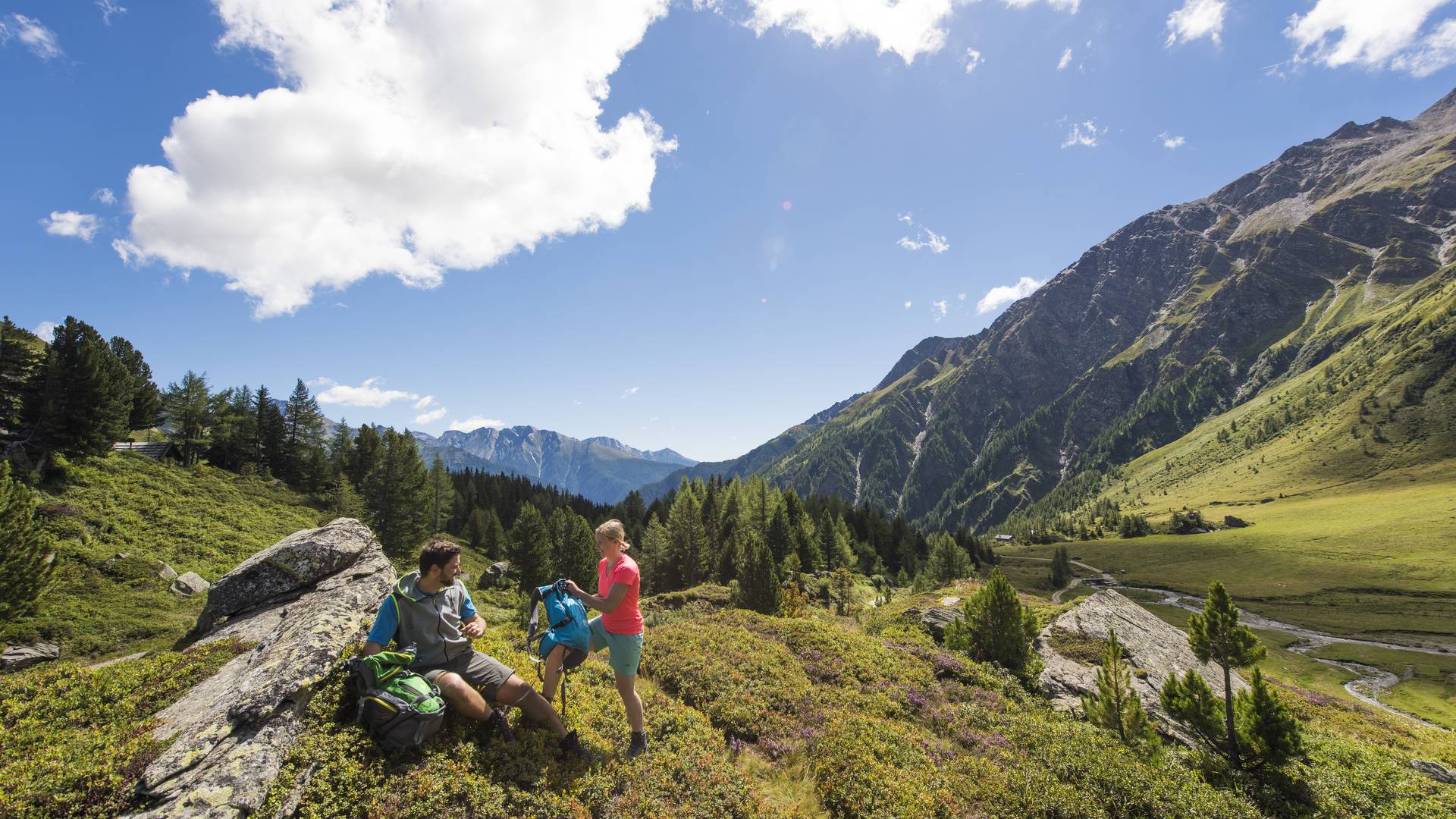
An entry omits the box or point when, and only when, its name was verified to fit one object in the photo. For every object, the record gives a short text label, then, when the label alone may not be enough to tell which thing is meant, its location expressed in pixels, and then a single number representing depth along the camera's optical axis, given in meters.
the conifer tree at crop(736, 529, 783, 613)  30.05
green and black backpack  7.22
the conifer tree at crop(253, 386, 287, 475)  64.94
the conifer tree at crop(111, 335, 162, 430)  56.28
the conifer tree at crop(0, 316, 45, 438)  37.28
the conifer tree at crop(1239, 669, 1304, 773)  13.02
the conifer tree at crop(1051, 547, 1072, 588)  114.75
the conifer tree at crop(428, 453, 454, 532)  68.50
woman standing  8.70
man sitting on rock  7.77
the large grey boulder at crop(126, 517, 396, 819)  5.94
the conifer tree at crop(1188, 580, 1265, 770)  15.19
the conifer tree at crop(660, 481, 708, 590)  59.22
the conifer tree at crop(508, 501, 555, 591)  53.09
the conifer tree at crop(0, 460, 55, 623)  17.83
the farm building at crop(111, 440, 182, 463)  48.66
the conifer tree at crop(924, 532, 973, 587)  69.75
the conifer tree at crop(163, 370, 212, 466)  54.69
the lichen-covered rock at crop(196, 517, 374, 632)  13.60
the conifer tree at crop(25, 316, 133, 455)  37.66
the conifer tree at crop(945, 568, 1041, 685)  18.56
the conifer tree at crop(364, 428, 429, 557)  46.88
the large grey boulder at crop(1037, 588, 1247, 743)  16.95
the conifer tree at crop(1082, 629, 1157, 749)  13.44
